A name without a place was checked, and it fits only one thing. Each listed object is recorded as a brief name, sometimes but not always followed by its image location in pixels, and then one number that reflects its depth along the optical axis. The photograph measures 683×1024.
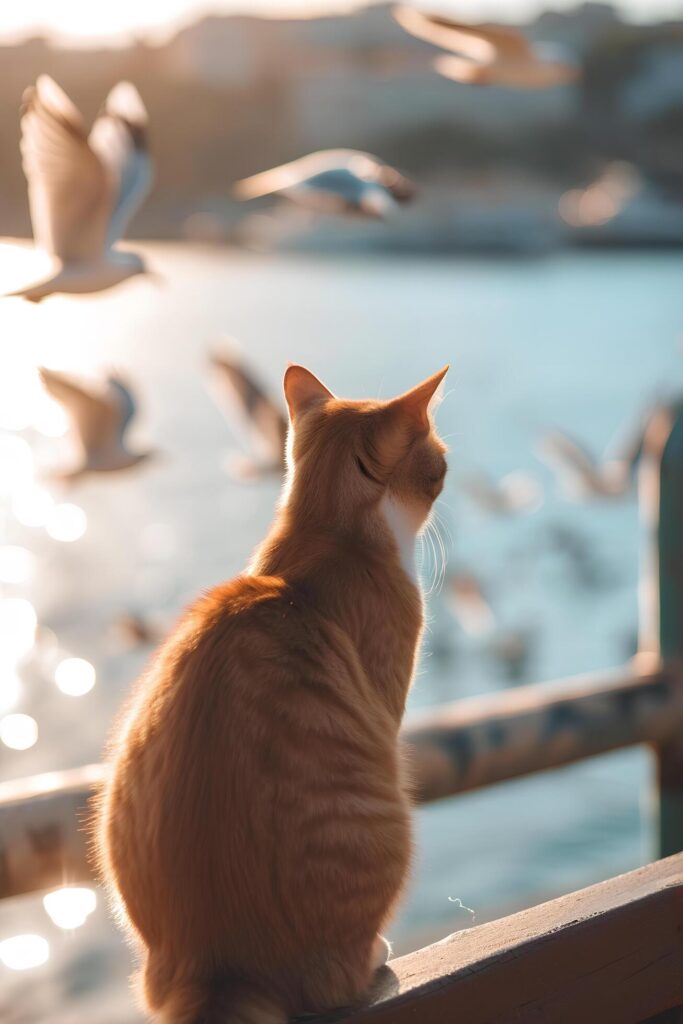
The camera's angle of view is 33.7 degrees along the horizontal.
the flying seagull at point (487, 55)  1.73
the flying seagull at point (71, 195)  1.47
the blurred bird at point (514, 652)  6.13
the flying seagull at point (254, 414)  3.34
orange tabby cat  0.89
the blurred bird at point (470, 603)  5.75
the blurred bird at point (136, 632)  5.39
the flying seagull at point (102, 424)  2.82
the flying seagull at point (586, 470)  4.73
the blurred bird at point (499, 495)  5.97
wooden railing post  2.29
